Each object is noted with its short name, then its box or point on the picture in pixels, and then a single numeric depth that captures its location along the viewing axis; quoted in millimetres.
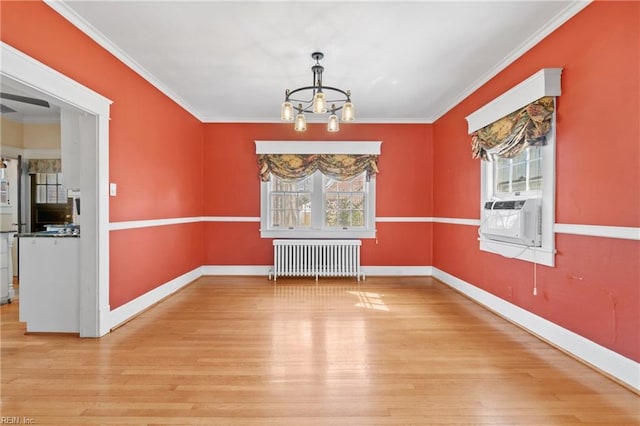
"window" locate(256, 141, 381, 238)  5422
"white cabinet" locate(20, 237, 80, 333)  2980
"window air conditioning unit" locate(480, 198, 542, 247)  2906
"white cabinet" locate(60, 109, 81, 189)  3023
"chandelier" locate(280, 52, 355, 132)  2822
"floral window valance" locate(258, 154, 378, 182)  5419
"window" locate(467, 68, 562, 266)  2766
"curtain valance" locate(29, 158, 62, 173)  5395
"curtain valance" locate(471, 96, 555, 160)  2771
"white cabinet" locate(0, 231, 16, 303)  3770
